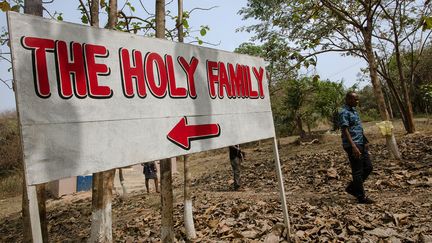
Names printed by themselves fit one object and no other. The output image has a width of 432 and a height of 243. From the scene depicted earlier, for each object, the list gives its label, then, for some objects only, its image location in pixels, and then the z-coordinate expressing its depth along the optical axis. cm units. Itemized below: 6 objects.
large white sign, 238
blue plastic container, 1792
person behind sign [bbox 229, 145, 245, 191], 945
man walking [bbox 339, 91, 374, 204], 563
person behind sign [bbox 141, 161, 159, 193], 1237
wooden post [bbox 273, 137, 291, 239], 442
